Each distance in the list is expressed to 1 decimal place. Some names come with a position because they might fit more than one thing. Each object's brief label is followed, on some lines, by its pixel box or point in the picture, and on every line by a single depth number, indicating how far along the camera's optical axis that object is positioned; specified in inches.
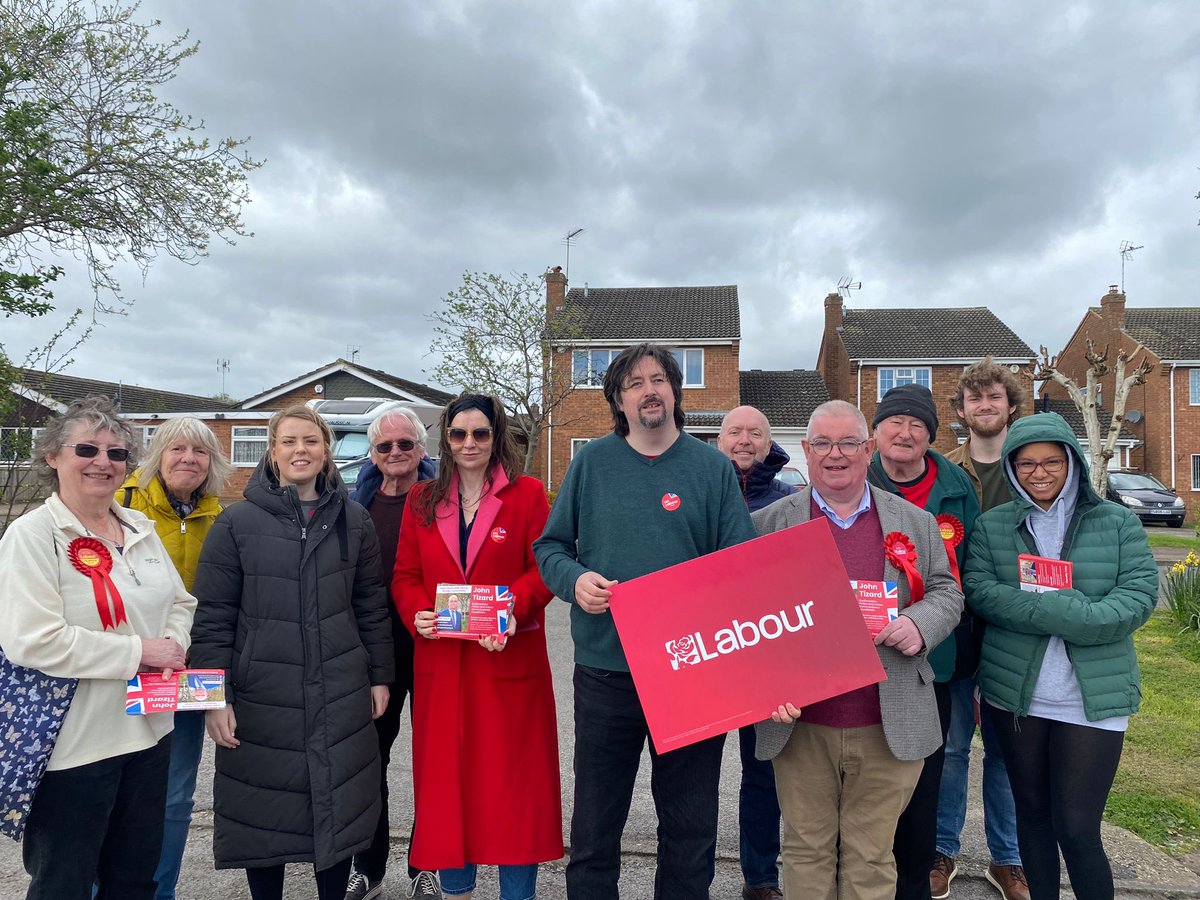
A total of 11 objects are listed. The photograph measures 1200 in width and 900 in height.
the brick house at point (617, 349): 995.3
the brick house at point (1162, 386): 1139.9
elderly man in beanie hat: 111.1
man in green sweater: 107.0
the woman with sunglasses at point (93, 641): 90.2
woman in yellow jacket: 119.8
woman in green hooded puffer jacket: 104.4
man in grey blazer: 103.1
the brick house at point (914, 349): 1128.8
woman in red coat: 117.0
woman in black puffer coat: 108.7
